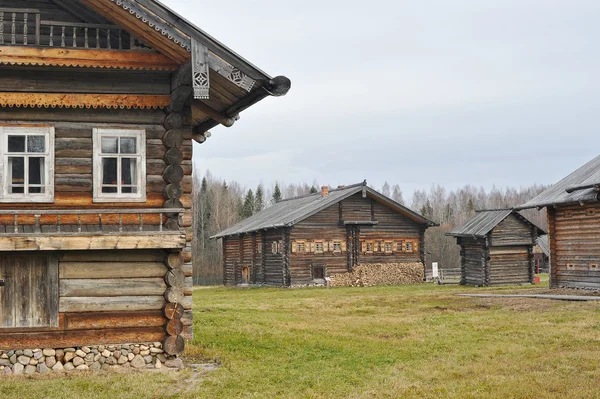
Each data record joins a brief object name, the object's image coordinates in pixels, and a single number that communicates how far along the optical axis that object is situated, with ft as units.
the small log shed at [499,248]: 122.52
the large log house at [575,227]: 90.27
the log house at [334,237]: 138.00
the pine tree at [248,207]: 309.63
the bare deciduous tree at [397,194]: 537.03
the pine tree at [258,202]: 346.13
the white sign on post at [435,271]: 147.39
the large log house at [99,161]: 41.98
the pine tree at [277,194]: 311.58
